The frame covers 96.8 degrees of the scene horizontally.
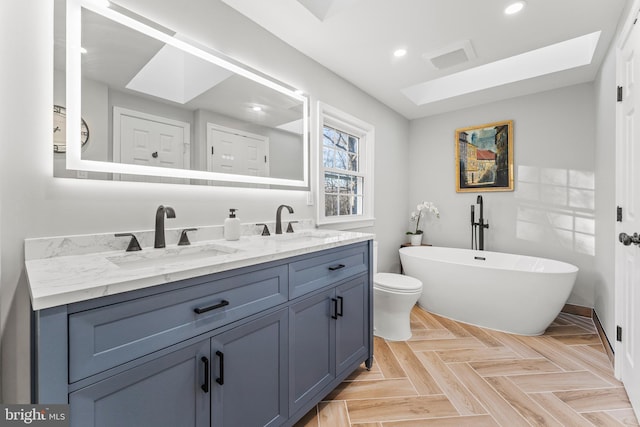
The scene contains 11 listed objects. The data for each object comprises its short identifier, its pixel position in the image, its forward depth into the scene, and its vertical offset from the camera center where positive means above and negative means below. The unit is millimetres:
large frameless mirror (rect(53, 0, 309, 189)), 1225 +565
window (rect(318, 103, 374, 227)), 2625 +457
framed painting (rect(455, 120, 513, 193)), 3416 +694
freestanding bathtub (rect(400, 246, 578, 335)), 2434 -721
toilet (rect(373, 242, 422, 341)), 2396 -812
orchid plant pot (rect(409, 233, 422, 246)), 3820 -359
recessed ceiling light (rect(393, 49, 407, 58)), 2383 +1363
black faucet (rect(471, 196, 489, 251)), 3462 -181
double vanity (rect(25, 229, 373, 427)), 745 -407
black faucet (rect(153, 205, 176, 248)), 1402 -81
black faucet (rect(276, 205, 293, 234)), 2023 -53
